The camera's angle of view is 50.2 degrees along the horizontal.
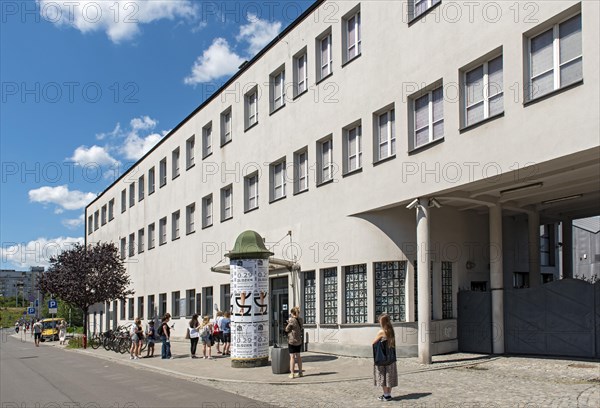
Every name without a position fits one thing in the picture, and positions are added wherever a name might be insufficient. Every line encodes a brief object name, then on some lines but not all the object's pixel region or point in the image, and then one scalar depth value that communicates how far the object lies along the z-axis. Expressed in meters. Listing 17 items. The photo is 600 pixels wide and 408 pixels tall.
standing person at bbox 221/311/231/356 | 23.94
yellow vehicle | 54.09
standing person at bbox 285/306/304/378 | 16.08
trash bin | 16.97
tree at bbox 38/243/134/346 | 36.84
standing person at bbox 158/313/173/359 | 23.42
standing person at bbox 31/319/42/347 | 42.44
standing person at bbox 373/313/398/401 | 12.31
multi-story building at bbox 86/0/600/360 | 14.86
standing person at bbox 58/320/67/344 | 48.53
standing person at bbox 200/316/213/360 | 22.23
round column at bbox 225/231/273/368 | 18.78
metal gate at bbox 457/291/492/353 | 19.75
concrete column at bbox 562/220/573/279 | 25.06
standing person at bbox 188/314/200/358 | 23.42
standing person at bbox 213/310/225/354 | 24.11
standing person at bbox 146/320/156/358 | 25.25
